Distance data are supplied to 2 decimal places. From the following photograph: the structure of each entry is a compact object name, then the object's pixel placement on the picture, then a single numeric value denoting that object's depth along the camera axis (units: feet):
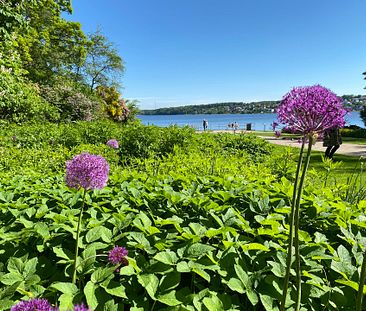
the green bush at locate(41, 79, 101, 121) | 74.64
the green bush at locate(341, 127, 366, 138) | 90.79
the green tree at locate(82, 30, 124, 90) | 122.21
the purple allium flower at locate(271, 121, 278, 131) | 4.69
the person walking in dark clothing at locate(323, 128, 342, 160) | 40.47
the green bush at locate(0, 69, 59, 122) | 37.50
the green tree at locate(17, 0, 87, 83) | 87.81
